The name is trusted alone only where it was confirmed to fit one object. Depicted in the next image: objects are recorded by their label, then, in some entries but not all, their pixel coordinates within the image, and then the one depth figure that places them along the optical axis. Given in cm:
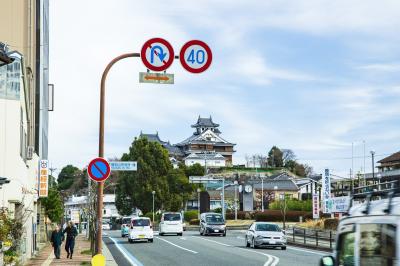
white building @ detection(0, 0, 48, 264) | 2267
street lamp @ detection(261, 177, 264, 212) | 10295
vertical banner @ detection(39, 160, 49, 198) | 3456
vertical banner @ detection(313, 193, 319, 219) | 4924
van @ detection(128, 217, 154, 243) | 4284
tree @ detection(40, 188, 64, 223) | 5541
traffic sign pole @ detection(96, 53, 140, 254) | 1603
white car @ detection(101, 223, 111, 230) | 9814
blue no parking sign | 1580
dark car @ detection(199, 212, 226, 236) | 5234
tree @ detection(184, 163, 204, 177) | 11599
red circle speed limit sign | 1348
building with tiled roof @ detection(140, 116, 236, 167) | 15125
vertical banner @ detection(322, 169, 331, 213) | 4481
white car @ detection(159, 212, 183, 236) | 5306
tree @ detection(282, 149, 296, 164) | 16350
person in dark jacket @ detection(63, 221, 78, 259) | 2968
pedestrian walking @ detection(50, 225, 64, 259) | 3006
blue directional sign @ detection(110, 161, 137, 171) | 1969
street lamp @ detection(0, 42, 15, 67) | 1731
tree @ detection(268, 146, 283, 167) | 16138
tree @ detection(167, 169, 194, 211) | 9319
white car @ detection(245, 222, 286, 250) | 3553
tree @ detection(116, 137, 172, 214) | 9138
